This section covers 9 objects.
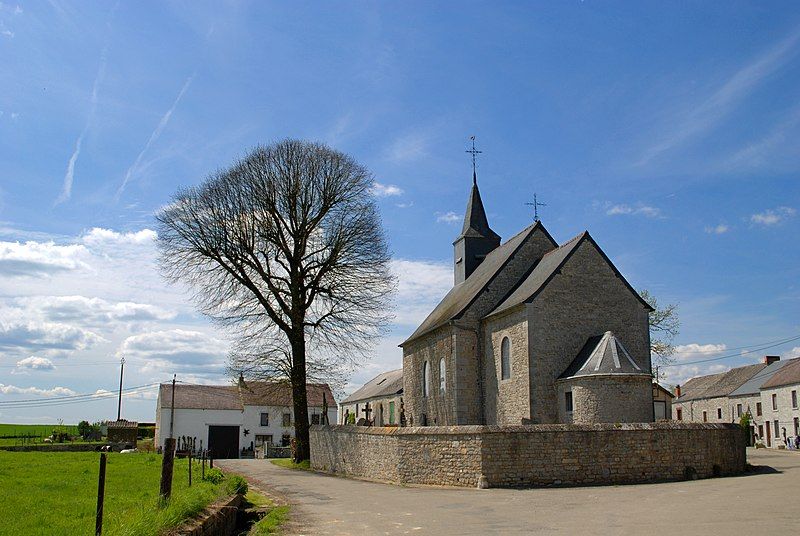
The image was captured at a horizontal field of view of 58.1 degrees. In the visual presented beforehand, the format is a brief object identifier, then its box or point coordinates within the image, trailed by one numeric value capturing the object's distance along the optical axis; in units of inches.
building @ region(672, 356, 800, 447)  1979.6
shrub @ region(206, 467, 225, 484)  796.6
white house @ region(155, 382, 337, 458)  2306.8
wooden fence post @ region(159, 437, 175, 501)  514.3
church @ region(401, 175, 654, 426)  973.2
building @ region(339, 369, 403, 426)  2076.8
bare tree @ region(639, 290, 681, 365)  1728.6
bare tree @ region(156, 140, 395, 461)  1238.9
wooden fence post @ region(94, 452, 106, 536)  363.9
